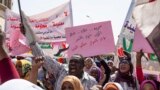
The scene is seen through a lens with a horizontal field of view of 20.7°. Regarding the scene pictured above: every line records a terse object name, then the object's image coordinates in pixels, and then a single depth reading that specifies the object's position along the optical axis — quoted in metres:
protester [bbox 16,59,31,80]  4.68
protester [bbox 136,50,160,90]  4.64
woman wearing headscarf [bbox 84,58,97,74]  6.38
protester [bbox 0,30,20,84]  1.91
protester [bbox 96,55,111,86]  5.58
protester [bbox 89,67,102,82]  5.81
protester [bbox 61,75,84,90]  3.52
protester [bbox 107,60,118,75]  6.90
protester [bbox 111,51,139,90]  4.88
